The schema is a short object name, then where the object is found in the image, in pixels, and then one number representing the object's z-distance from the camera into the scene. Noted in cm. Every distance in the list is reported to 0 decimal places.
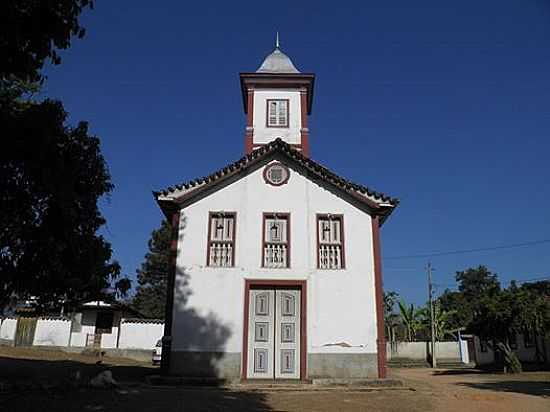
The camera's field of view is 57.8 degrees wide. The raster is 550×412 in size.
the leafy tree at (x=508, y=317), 2475
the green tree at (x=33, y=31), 683
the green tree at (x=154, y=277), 5206
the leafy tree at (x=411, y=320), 4481
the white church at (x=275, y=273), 1488
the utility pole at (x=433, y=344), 3592
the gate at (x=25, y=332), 3628
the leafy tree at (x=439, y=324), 4356
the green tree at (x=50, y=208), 954
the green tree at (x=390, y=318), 4661
